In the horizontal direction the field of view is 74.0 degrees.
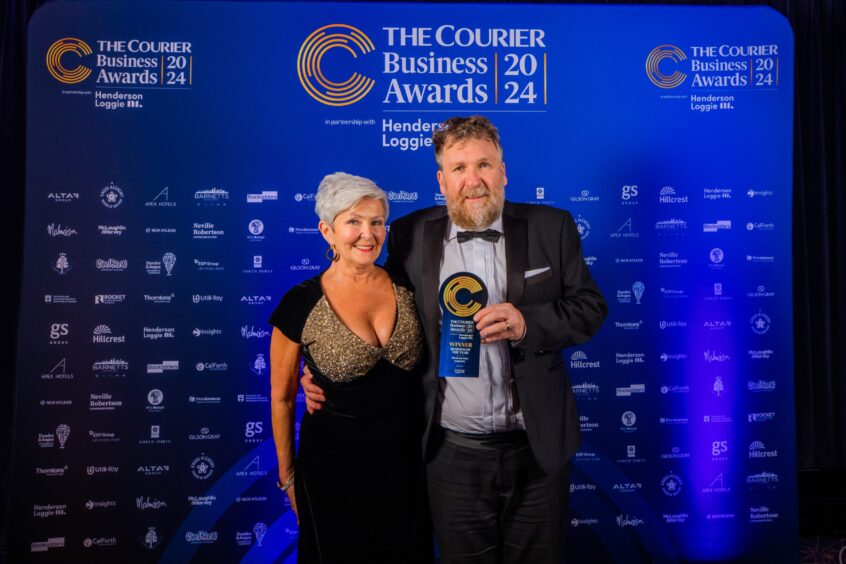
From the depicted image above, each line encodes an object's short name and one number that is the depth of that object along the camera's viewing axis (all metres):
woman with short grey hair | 2.03
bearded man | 1.91
